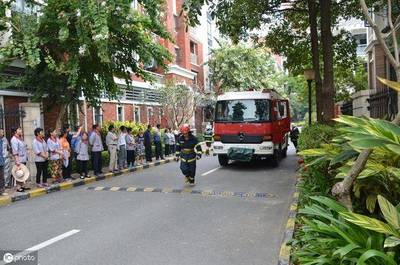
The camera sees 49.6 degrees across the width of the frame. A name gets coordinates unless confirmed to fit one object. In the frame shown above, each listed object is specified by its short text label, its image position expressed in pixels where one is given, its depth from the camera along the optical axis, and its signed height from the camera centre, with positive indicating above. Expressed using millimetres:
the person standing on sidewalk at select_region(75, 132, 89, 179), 13969 -813
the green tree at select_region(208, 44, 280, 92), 38125 +5097
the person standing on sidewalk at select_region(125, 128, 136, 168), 16812 -850
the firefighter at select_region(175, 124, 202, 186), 12109 -762
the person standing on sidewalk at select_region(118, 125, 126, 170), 16312 -835
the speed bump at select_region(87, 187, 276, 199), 10547 -1709
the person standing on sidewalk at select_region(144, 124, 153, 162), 18914 -763
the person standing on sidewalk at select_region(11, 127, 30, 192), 11578 -514
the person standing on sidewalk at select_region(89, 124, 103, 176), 14578 -637
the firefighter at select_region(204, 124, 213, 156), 27597 -705
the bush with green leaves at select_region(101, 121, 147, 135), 21109 +103
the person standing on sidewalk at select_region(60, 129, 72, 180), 13305 -854
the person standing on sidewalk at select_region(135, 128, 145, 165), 19370 -904
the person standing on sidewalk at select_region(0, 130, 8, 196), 11312 -696
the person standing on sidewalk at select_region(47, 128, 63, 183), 12750 -775
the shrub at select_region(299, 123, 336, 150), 8516 -335
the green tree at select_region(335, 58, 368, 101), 29205 +2675
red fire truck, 15258 -108
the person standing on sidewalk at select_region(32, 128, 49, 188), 12133 -733
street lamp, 18281 +1995
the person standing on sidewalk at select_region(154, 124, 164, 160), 20344 -789
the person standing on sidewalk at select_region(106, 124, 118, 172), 15523 -690
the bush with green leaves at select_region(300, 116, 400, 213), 3205 -400
